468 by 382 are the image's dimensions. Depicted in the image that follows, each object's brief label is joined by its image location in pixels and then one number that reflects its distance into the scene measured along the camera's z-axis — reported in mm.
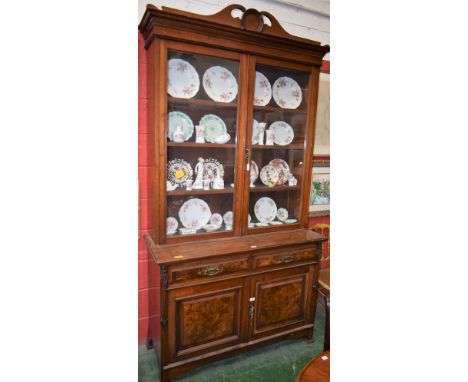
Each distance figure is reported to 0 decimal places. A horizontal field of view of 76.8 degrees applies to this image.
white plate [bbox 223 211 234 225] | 2199
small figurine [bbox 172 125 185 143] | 1995
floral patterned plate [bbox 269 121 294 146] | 2361
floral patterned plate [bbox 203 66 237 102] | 2065
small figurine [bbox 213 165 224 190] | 2156
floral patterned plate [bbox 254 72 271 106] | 2216
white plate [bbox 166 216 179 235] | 2053
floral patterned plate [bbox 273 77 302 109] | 2307
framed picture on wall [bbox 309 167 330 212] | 2887
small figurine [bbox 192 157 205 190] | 2135
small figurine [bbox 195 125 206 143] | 2072
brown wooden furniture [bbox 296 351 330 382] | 1092
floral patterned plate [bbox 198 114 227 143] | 2121
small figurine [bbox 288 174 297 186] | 2418
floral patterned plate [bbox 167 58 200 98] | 1915
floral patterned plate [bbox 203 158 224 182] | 2164
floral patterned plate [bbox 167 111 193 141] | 1983
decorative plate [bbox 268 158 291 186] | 2400
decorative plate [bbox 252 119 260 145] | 2242
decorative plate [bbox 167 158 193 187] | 2037
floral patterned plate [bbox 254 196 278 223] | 2398
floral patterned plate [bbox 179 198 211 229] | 2143
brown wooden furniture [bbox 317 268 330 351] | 1719
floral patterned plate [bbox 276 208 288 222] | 2480
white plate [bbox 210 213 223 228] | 2232
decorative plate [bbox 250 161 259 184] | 2278
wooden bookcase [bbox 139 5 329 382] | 1799
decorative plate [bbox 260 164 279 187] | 2359
